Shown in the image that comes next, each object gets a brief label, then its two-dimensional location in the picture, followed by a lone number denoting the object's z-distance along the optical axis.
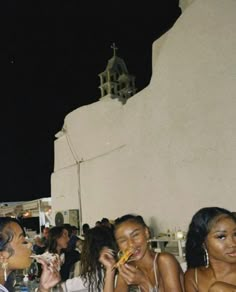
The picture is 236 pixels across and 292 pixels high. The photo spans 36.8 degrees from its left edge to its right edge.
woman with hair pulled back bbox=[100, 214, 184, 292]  2.40
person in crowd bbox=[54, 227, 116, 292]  3.18
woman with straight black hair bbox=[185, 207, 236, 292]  2.19
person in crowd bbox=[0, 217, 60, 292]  2.13
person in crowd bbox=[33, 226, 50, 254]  6.88
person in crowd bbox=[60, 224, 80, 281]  4.77
